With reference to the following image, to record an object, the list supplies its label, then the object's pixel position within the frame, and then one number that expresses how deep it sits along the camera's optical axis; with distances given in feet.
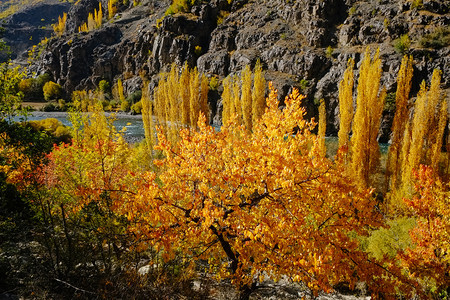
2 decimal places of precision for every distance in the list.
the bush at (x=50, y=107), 198.49
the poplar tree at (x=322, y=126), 77.42
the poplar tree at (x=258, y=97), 78.79
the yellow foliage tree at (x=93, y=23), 303.91
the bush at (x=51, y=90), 222.48
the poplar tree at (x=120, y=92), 209.46
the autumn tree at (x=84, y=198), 20.90
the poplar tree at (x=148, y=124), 89.61
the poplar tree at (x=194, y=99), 83.76
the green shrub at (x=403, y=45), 115.44
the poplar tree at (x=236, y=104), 83.27
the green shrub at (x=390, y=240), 32.35
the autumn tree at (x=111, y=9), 315.17
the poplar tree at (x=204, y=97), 89.38
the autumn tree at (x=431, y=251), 24.58
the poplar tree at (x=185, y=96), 84.99
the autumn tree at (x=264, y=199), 14.79
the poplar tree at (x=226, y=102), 86.94
